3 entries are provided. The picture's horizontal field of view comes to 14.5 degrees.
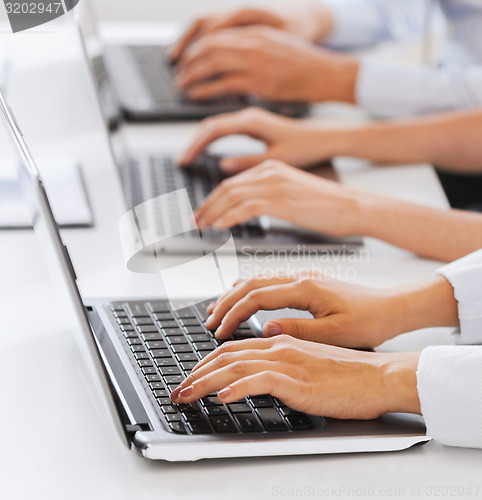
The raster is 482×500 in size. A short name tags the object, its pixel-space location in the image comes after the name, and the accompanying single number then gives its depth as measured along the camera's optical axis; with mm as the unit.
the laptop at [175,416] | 1500
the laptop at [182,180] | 1847
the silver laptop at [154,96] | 2212
